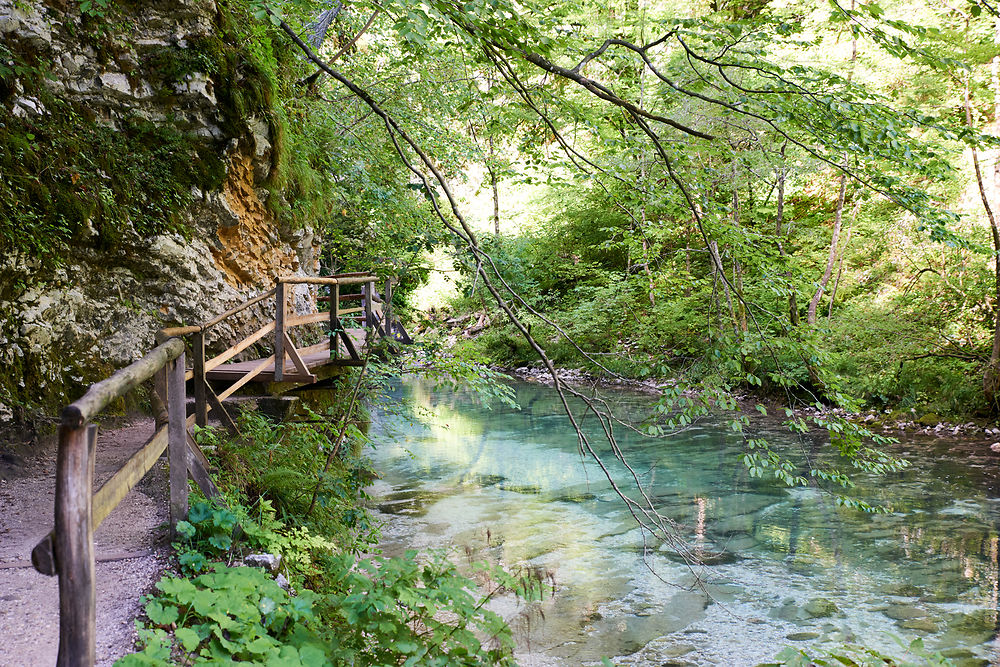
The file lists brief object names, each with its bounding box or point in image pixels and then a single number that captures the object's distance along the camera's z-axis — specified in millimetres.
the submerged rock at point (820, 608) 5652
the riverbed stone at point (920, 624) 5379
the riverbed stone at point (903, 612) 5605
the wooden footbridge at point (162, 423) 2111
